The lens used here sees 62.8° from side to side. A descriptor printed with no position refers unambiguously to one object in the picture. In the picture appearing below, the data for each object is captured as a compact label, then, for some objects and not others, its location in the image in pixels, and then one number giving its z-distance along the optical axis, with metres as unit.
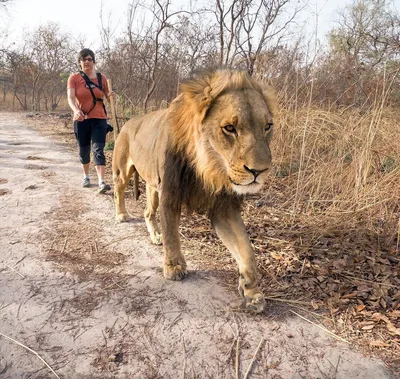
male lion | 2.06
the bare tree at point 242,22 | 8.99
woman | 4.79
